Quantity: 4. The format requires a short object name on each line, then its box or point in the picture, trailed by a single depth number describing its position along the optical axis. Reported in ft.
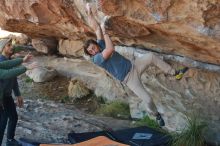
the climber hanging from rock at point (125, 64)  21.43
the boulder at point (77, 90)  34.76
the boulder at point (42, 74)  38.09
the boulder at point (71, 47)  37.60
